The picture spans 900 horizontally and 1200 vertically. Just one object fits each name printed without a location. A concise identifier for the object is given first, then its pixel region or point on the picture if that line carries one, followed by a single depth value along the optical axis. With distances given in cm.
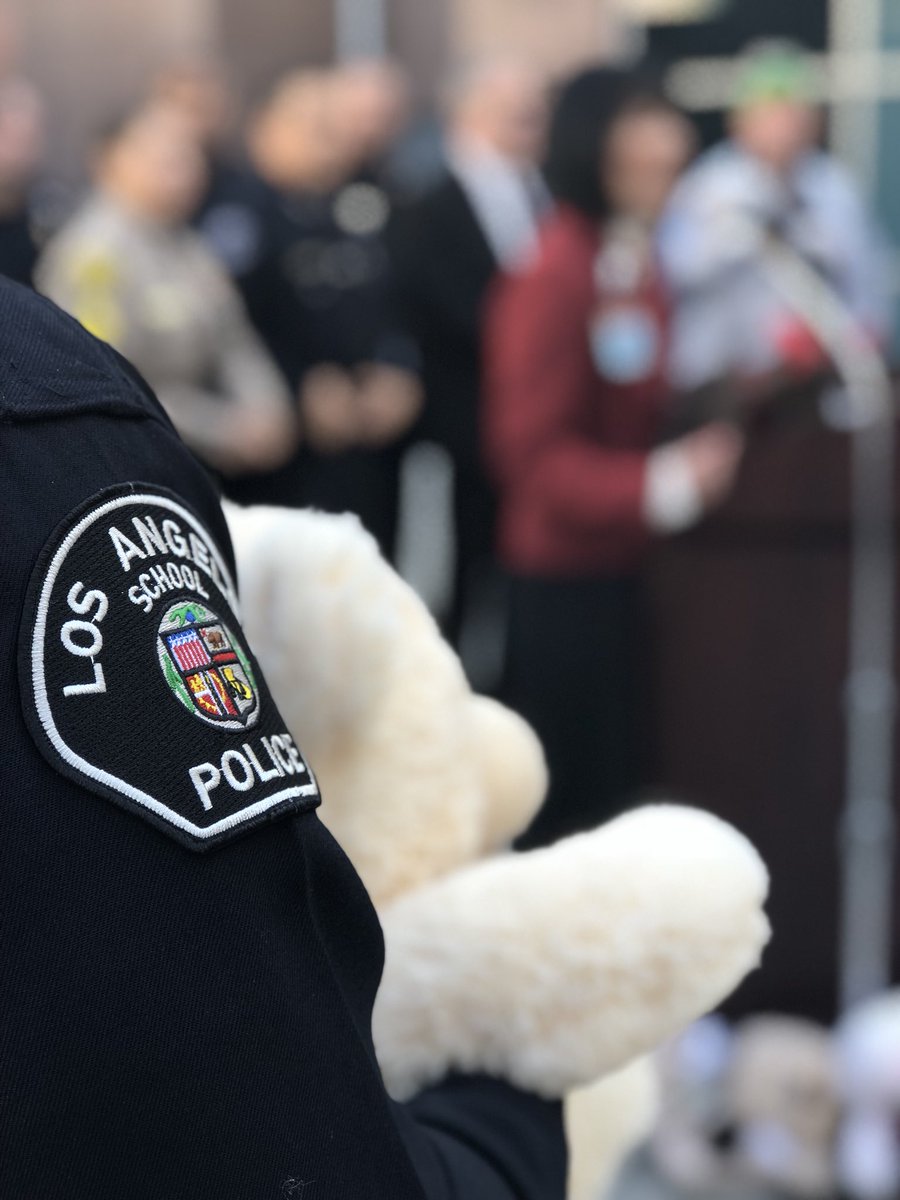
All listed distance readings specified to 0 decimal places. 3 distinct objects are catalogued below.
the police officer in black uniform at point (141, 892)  100
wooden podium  491
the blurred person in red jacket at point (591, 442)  480
